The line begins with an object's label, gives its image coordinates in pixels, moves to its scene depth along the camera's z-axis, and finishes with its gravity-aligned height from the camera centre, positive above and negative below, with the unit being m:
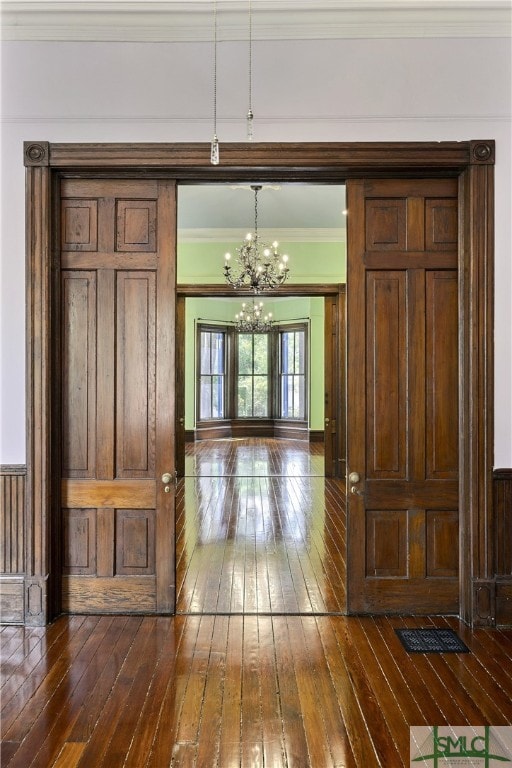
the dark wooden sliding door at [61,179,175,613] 3.59 -0.01
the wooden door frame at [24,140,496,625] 3.44 +0.60
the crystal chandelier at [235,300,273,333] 12.71 +1.56
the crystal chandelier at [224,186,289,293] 7.73 +1.72
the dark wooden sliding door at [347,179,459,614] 3.57 -0.02
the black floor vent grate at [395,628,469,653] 3.08 -1.49
